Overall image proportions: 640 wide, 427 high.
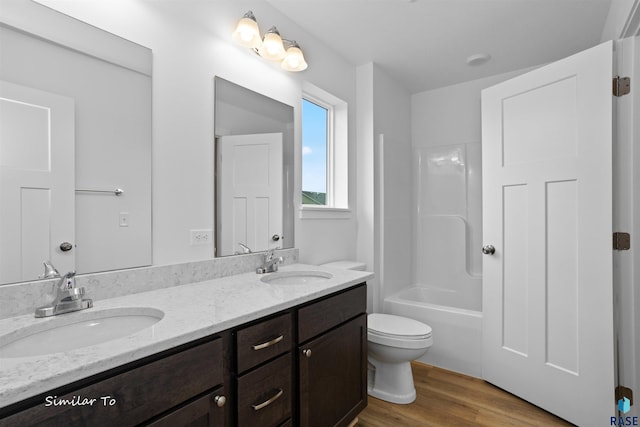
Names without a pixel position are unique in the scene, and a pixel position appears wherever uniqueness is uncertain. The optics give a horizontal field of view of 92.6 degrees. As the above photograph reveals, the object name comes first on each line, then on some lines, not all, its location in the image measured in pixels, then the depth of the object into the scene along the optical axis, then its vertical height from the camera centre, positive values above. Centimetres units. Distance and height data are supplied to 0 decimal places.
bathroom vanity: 66 -44
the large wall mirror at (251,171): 161 +25
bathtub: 228 -92
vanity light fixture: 159 +95
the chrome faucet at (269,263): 168 -28
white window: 238 +51
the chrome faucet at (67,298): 96 -27
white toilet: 189 -89
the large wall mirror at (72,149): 97 +23
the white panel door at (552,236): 166 -14
